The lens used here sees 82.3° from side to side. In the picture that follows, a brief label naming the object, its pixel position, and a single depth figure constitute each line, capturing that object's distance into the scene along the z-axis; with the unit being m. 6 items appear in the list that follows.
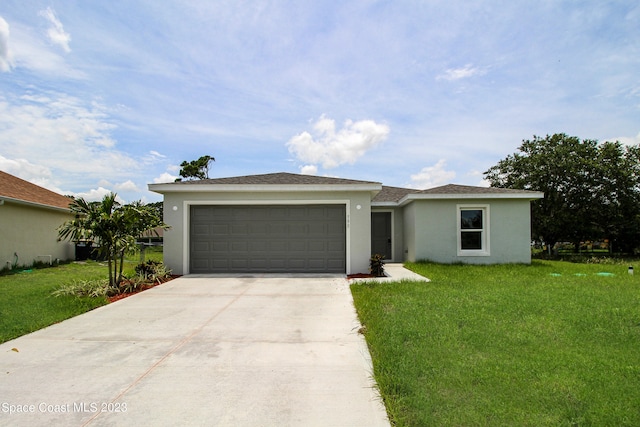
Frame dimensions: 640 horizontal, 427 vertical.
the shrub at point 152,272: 9.54
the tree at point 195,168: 35.25
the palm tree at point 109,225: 8.07
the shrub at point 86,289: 7.57
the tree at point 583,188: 21.62
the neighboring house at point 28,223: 12.33
